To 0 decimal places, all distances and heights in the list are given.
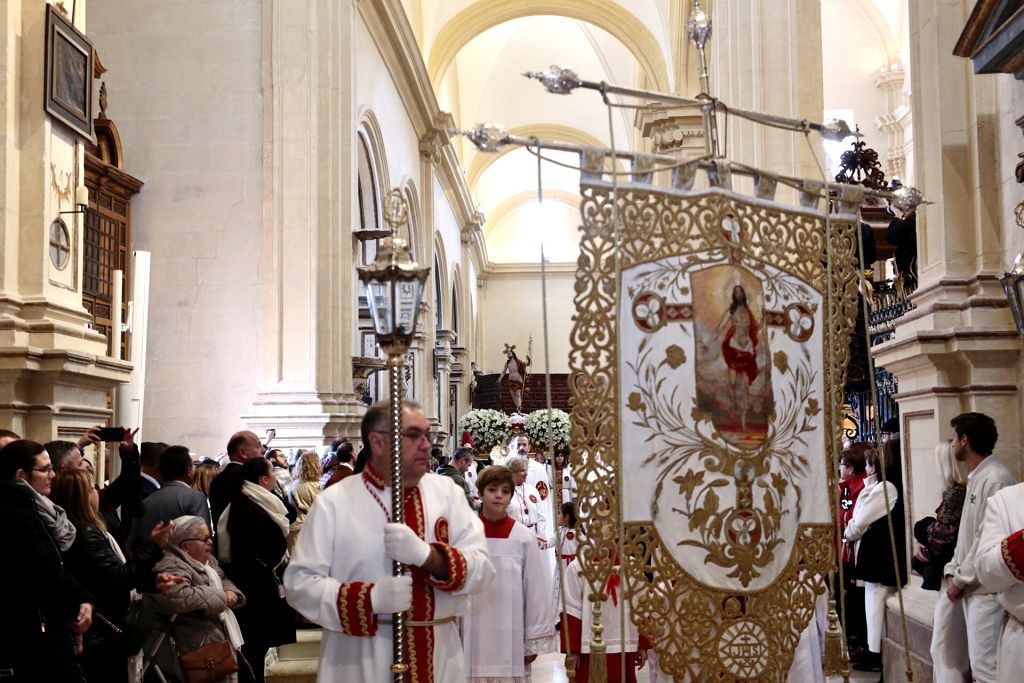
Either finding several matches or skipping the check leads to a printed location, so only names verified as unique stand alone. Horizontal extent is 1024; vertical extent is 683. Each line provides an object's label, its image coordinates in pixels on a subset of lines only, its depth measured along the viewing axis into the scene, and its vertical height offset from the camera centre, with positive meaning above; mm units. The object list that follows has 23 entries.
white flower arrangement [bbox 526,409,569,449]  22719 +609
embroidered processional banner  3980 +109
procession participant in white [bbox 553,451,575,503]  12875 -194
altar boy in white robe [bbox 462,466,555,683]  5695 -736
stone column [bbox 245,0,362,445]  13055 +2557
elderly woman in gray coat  5402 -638
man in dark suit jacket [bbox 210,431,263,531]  7438 +27
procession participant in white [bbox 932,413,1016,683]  5051 -563
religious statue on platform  35156 +2438
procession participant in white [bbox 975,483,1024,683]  4395 -428
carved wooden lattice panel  12312 +2436
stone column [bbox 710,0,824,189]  10812 +3585
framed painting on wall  7871 +2691
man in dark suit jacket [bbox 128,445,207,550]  6320 -220
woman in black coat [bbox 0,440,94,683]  4777 -520
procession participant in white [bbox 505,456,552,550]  11407 -458
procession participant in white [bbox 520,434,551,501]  13688 -229
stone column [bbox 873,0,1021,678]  5930 +926
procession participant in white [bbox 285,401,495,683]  3850 -363
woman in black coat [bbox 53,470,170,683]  5273 -493
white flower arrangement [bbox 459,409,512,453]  24578 +651
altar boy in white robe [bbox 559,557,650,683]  5848 -868
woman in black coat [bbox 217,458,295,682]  6652 -555
